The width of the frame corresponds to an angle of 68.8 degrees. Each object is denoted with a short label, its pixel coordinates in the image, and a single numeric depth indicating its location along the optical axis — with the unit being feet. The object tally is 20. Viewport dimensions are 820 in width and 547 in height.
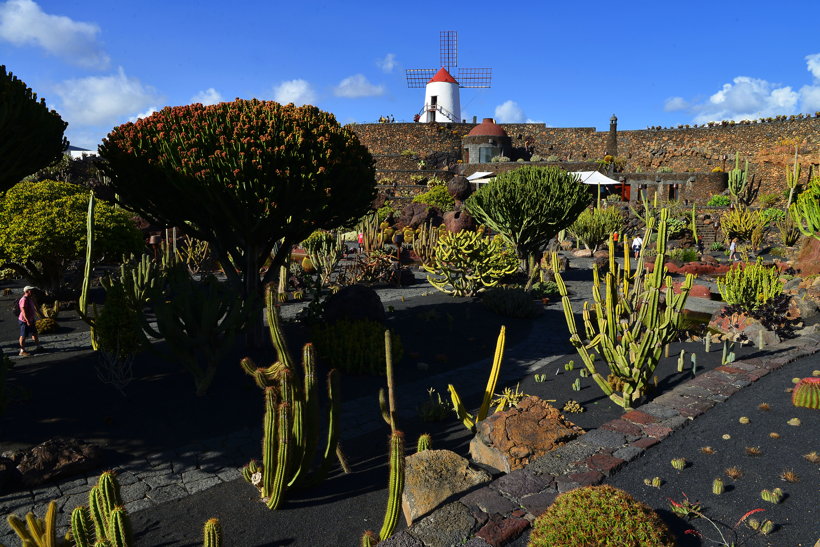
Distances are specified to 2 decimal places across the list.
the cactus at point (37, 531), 13.30
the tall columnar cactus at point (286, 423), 15.67
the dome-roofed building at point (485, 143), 153.38
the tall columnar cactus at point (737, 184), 96.84
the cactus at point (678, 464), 16.57
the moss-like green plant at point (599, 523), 12.48
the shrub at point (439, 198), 114.93
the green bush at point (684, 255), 69.10
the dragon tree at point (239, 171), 27.12
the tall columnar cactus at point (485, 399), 20.21
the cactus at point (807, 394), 20.59
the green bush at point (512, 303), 42.37
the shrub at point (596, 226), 77.56
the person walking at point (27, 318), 31.30
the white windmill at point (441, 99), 192.34
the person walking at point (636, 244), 72.64
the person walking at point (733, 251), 68.08
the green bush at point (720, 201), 107.44
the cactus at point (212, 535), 12.69
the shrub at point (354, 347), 30.04
